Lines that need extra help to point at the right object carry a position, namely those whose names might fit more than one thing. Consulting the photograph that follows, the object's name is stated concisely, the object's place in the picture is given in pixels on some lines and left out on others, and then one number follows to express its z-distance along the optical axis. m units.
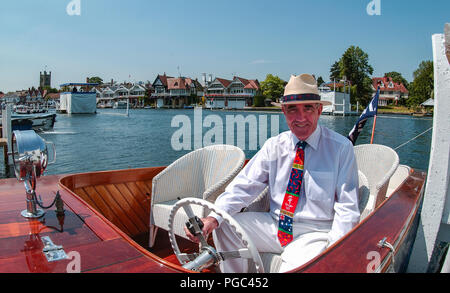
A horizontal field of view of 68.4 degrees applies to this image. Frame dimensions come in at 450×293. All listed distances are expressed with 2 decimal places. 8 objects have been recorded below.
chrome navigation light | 1.72
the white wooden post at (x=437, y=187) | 2.04
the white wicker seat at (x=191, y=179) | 2.87
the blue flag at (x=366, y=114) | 5.52
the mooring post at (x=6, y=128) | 8.92
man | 1.91
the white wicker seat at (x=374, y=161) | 3.31
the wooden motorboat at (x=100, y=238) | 1.37
